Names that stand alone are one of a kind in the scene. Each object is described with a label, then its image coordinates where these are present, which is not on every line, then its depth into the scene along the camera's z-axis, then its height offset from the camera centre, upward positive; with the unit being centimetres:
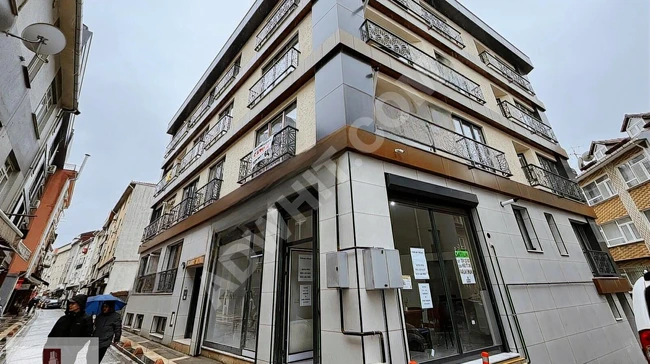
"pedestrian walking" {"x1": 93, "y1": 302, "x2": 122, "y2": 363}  521 -26
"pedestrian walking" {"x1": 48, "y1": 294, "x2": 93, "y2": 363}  463 -20
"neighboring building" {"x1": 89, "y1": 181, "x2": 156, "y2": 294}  2138 +588
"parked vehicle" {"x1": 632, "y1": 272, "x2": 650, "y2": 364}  296 -16
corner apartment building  457 +191
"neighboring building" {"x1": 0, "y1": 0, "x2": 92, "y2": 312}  608 +576
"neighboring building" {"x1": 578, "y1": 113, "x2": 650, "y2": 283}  1435 +555
